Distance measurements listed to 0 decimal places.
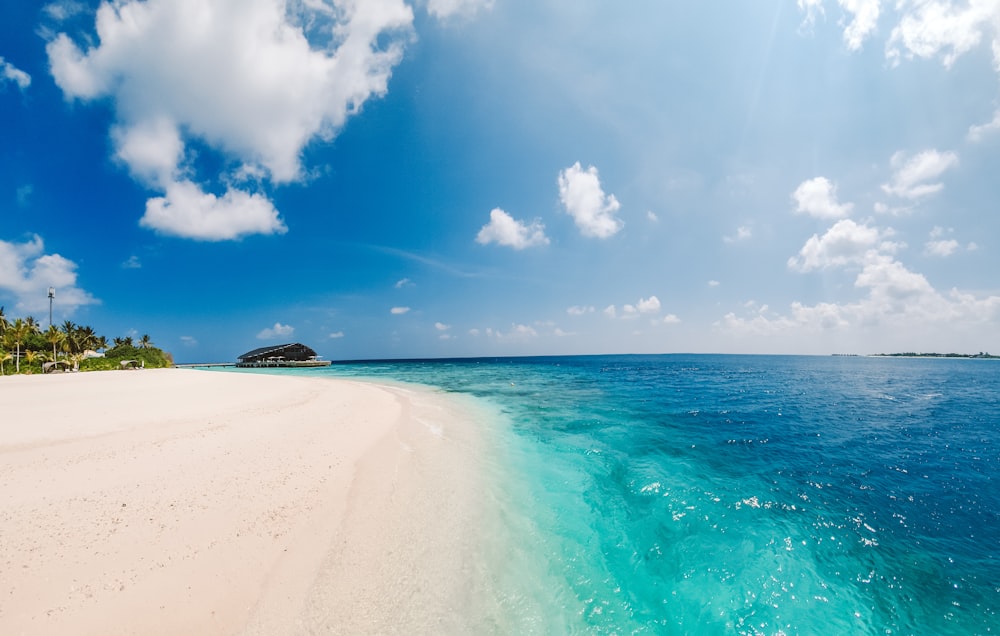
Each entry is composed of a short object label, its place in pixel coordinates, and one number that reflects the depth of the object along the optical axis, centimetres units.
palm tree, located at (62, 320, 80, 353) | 5372
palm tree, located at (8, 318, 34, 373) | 4442
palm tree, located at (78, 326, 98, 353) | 5969
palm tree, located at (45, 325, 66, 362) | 5043
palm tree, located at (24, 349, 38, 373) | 4609
